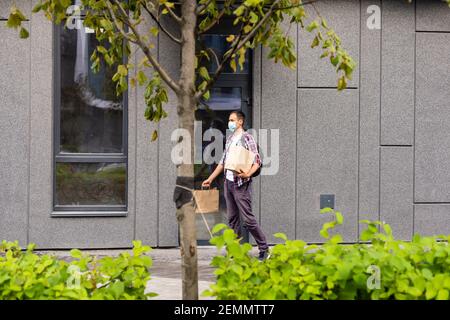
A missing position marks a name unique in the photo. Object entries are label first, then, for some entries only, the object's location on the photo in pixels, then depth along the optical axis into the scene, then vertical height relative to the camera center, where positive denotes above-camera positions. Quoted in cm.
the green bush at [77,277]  902 -81
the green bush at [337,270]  872 -73
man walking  2012 -65
